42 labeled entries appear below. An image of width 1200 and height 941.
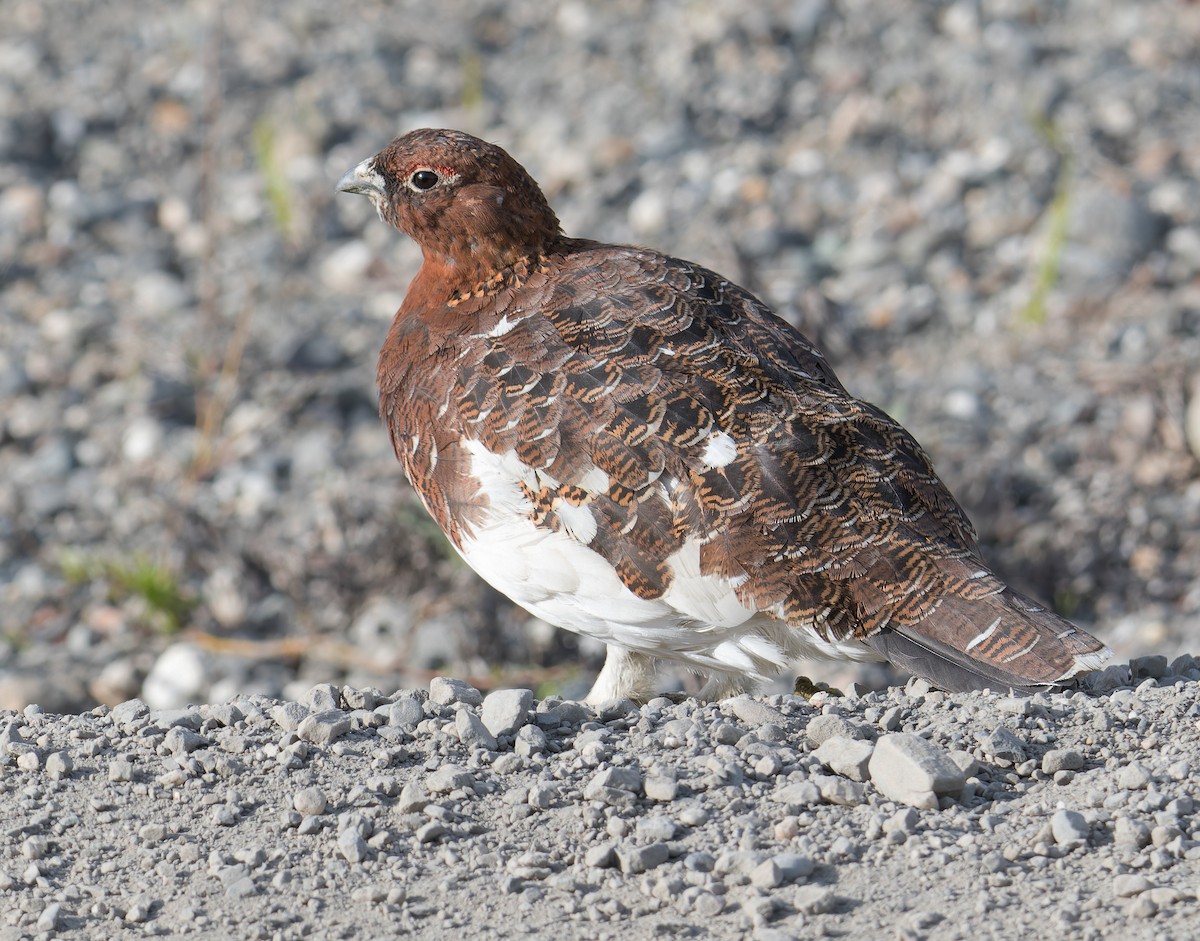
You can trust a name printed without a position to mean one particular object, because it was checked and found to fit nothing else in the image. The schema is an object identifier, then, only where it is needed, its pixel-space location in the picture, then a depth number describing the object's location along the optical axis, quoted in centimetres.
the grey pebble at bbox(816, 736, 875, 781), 719
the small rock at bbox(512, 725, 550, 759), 759
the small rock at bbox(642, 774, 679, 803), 705
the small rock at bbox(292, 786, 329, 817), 706
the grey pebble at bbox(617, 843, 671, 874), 656
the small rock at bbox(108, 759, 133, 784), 745
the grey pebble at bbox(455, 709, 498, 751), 769
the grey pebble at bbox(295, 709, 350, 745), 775
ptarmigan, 823
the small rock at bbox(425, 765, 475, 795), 721
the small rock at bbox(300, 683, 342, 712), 814
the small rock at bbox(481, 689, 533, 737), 781
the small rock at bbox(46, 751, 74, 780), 752
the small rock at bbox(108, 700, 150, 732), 801
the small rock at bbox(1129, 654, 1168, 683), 860
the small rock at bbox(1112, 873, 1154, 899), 614
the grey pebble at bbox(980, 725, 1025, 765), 724
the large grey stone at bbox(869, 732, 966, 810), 691
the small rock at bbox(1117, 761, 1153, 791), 690
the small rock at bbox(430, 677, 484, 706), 829
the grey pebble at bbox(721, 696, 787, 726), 784
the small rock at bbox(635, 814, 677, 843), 675
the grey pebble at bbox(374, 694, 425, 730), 794
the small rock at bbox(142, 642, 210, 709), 1324
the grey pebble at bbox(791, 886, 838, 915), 620
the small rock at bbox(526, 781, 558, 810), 710
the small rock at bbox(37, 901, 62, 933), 636
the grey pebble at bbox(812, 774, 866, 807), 700
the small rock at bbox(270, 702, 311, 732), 786
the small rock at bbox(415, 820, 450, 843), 684
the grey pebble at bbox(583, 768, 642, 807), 704
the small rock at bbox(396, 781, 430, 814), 705
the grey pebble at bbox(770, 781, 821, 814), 699
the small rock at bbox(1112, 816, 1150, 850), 651
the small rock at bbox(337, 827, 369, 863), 673
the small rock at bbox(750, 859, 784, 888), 635
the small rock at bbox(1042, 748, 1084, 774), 719
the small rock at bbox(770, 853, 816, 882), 641
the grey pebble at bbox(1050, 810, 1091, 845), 655
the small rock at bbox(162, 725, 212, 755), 770
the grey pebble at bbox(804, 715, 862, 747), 755
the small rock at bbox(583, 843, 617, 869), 661
